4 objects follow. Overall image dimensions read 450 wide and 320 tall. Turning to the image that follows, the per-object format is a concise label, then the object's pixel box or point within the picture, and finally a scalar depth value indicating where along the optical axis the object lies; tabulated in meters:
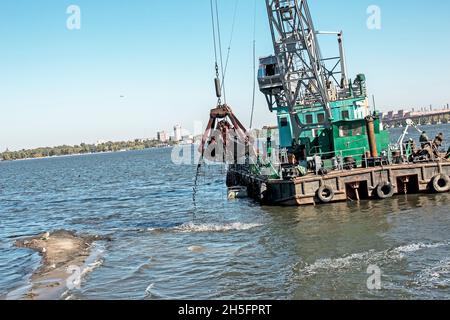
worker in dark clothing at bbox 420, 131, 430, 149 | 24.69
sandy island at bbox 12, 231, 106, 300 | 13.59
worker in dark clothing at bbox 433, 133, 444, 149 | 24.94
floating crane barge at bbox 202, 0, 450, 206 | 23.86
